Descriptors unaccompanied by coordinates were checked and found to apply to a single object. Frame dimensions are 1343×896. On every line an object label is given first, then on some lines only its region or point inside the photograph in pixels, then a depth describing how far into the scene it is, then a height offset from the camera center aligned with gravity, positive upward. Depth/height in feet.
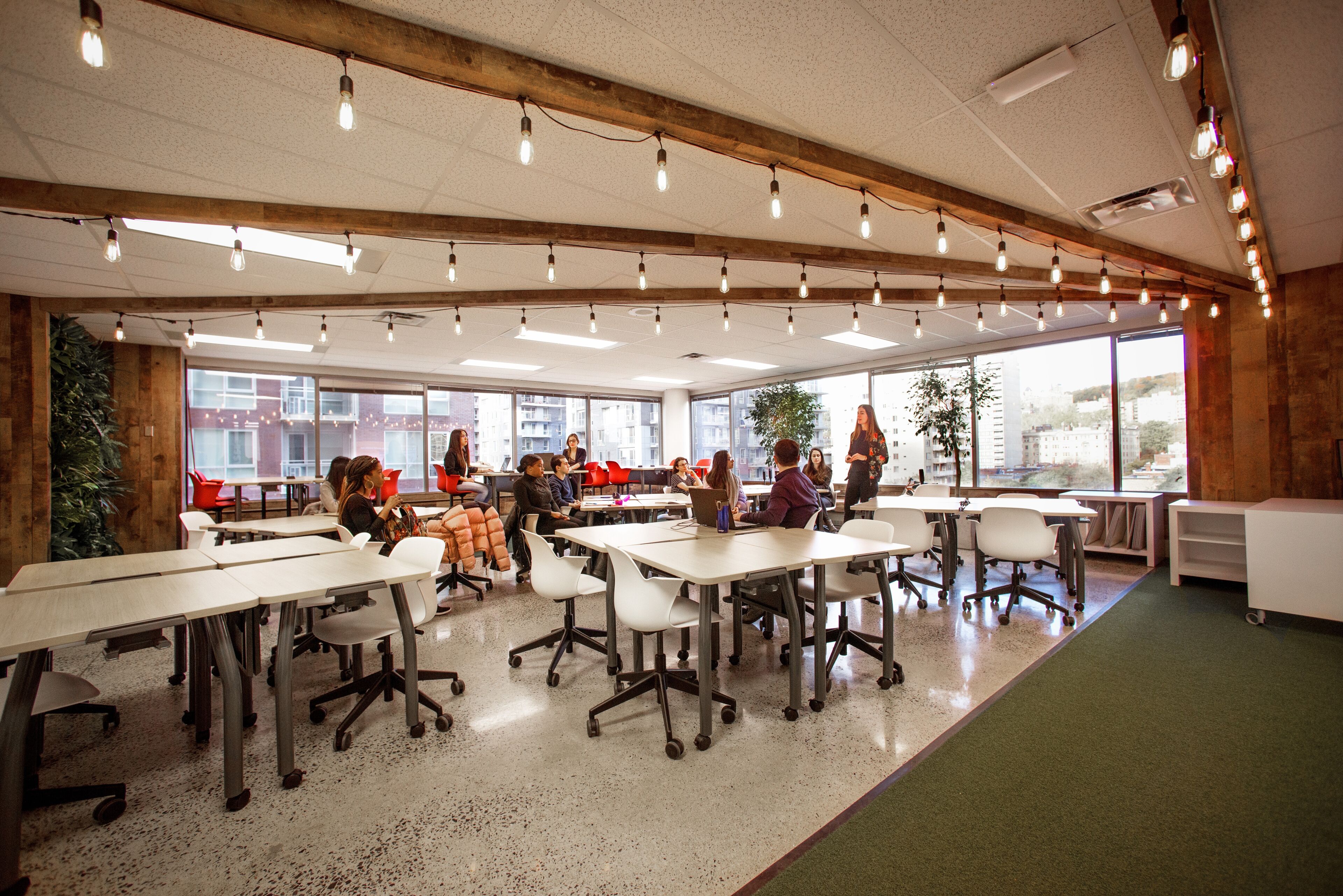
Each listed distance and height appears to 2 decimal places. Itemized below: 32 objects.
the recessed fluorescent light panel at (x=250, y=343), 24.38 +5.40
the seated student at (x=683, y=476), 24.98 -1.19
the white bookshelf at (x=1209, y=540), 16.42 -3.01
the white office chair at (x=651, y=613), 9.19 -2.77
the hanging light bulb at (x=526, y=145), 7.39 +4.32
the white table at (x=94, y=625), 5.91 -1.94
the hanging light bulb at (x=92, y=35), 5.13 +4.09
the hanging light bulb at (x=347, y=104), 6.37 +4.14
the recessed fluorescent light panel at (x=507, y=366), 31.42 +5.26
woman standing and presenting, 20.76 -0.41
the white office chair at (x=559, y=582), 11.35 -2.72
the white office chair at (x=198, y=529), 13.35 -1.97
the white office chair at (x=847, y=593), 11.08 -2.97
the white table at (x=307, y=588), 7.75 -1.94
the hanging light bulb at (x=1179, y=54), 5.15 +3.73
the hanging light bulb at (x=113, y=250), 10.63 +4.21
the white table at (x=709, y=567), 8.55 -1.96
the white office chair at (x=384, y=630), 9.03 -2.94
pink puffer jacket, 17.40 -2.61
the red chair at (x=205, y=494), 24.12 -1.52
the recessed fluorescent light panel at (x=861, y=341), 25.61 +5.23
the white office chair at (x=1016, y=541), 14.62 -2.65
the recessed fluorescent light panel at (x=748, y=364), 31.76 +5.22
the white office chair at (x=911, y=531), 16.16 -2.54
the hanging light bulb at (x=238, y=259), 11.23 +4.17
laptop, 13.35 -1.39
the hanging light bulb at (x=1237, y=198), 9.32 +4.23
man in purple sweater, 13.56 -1.20
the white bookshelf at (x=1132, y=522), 20.13 -3.11
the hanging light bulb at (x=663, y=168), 8.38 +4.39
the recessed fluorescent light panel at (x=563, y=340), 24.40 +5.30
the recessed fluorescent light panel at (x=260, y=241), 12.52 +5.34
